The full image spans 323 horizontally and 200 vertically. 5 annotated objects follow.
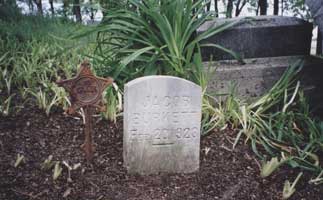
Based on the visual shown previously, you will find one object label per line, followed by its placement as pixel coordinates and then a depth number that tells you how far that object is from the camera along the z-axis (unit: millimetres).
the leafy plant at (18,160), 2293
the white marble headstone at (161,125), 2232
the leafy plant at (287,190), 2154
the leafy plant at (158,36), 2986
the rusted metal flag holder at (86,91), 2238
